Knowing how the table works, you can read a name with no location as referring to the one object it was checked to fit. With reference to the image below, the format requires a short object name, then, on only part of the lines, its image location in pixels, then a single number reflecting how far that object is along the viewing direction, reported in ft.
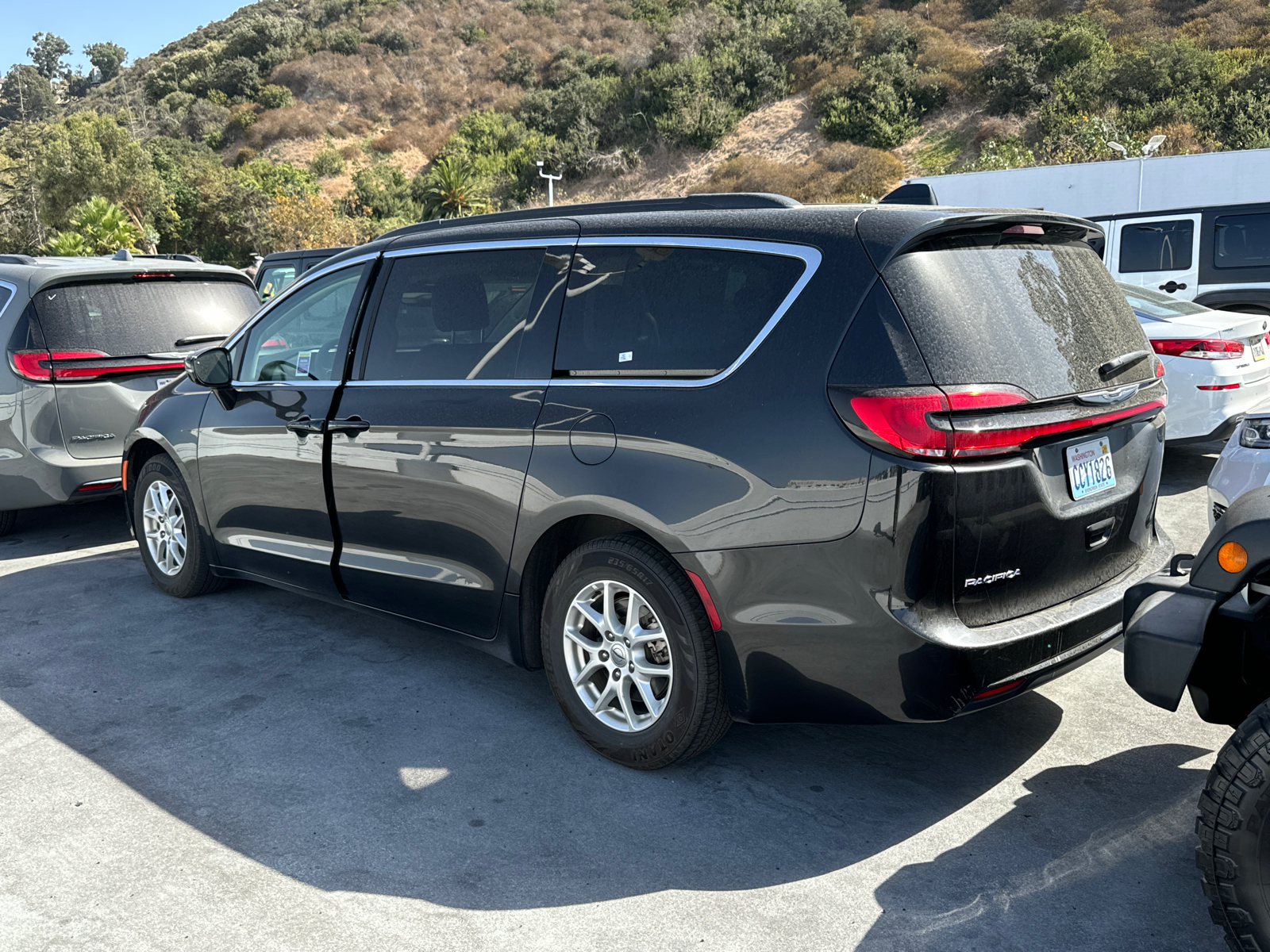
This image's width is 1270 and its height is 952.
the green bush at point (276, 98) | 205.67
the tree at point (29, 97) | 313.32
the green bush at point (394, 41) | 212.23
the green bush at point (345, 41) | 215.51
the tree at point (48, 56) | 390.62
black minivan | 9.14
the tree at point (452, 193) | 149.59
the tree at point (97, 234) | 125.39
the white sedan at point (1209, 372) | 23.59
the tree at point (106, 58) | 368.48
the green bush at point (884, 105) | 131.85
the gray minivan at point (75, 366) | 20.67
